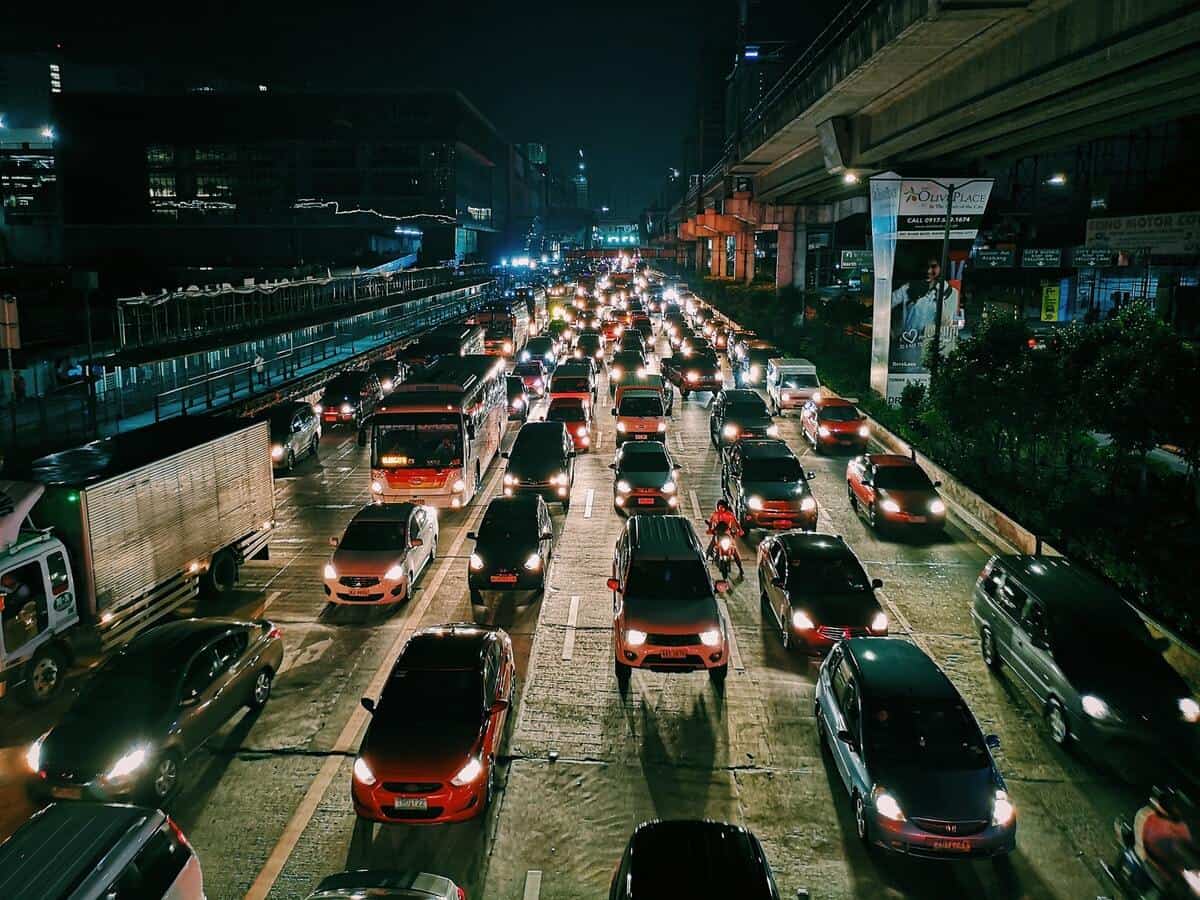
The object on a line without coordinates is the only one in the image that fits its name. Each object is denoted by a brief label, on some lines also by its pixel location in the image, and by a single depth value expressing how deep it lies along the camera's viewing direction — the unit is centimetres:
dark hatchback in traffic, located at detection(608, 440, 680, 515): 2133
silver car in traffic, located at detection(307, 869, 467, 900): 689
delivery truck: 1209
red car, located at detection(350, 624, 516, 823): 938
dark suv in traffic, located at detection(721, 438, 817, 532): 1969
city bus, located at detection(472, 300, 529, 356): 5003
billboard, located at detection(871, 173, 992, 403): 3256
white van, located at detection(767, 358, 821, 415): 3550
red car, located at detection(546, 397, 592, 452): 2923
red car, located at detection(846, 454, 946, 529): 2016
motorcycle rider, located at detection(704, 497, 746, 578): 1762
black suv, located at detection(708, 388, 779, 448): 2716
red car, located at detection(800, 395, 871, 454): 2870
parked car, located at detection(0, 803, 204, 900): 640
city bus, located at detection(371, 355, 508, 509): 2128
